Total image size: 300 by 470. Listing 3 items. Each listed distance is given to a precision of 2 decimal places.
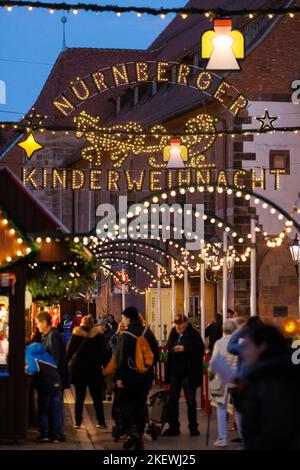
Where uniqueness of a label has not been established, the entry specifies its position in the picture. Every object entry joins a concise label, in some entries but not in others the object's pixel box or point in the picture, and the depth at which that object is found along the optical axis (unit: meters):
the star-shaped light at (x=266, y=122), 37.42
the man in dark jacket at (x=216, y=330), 31.28
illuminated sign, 31.36
